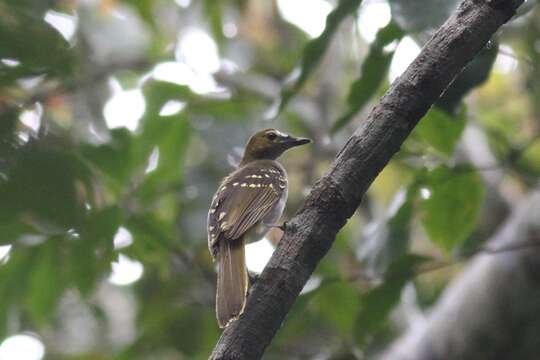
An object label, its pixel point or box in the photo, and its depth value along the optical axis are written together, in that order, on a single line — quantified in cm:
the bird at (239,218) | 552
